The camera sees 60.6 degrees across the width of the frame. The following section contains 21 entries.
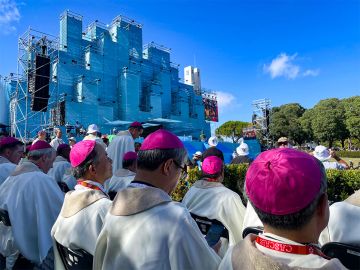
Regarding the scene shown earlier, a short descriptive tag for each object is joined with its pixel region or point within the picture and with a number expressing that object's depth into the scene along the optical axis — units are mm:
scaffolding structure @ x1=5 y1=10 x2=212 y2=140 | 28597
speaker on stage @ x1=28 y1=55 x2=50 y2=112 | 18062
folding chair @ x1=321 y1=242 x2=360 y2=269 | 1883
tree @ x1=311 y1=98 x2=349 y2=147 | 48750
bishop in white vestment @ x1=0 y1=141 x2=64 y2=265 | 3557
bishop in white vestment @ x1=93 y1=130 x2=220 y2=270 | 1748
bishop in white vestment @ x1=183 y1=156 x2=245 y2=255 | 3523
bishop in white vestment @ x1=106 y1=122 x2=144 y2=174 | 6930
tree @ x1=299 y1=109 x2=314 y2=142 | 52344
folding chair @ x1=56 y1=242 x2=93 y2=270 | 2318
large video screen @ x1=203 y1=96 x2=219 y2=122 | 49781
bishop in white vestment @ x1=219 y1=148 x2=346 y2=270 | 1172
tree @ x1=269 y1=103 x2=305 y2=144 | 53094
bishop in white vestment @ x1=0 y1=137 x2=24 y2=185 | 5262
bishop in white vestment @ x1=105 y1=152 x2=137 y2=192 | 5377
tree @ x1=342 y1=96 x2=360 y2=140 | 45219
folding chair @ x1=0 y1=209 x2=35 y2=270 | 3582
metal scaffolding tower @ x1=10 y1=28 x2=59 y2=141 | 19838
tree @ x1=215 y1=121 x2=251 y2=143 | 77850
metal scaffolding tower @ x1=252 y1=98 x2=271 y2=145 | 31169
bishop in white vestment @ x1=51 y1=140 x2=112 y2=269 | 2383
